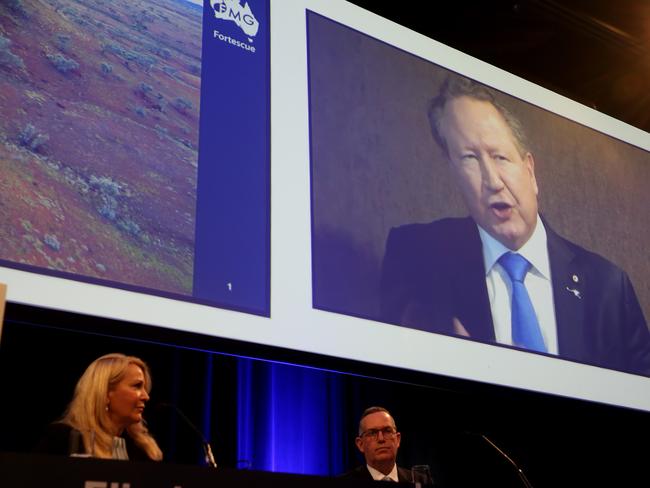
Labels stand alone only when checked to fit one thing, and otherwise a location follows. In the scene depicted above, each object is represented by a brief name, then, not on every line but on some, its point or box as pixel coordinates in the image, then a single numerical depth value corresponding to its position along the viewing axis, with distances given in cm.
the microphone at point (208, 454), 193
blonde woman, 211
